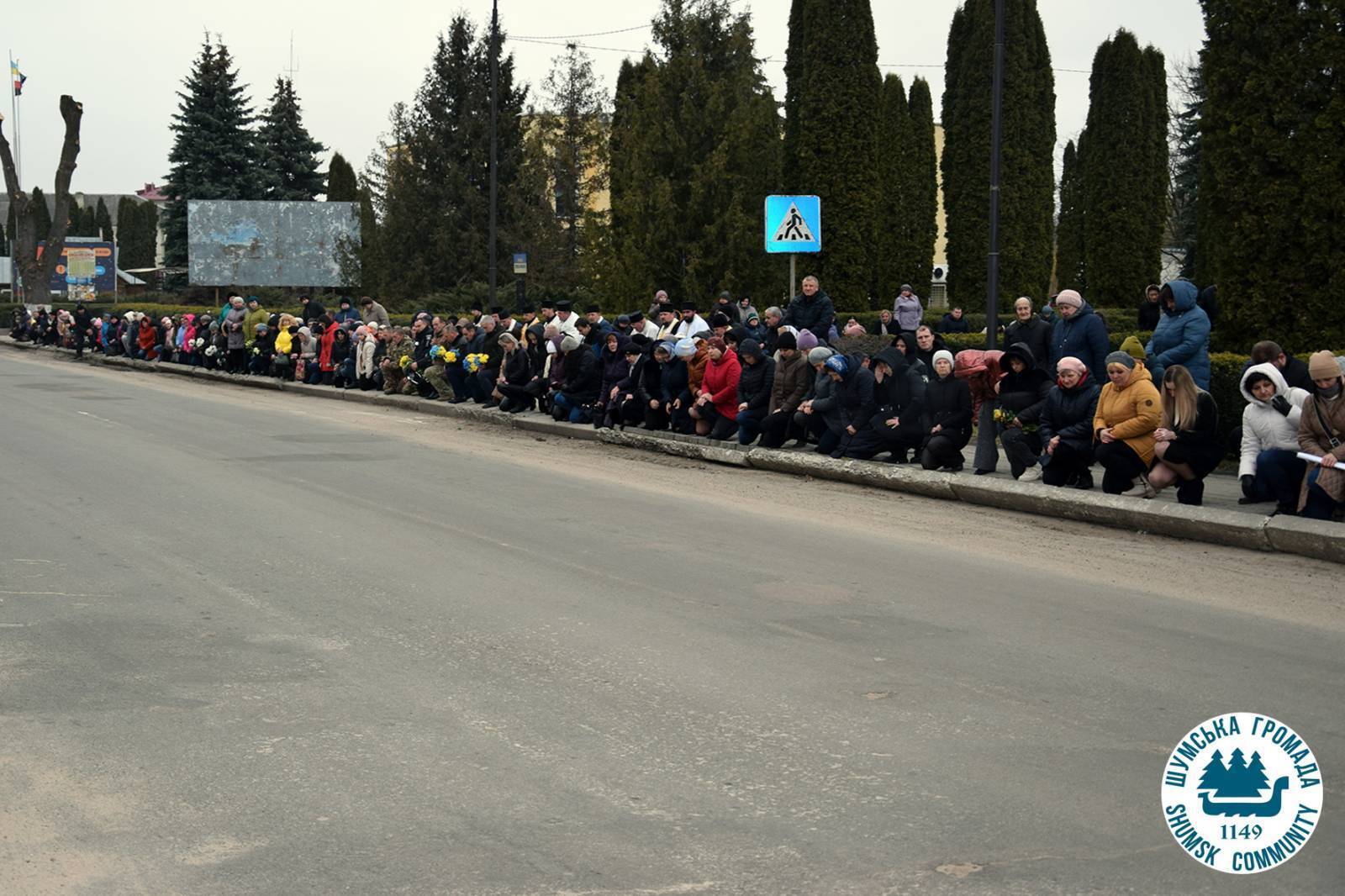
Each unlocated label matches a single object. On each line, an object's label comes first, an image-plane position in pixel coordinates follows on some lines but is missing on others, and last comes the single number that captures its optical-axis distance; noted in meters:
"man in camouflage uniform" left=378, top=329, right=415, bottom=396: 27.88
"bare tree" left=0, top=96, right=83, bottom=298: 60.44
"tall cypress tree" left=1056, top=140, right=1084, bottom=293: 51.00
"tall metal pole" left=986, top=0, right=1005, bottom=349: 16.97
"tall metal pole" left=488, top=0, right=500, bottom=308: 36.12
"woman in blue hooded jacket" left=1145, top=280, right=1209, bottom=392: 14.37
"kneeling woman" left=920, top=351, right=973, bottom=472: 15.12
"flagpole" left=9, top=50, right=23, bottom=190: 69.84
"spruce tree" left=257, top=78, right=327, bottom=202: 76.56
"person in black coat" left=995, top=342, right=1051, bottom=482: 14.18
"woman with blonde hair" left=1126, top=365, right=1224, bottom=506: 12.51
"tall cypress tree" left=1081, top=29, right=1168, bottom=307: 43.22
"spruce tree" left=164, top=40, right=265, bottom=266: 70.31
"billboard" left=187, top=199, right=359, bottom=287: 62.88
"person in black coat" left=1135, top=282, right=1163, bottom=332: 18.23
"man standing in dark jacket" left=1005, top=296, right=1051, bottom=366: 15.69
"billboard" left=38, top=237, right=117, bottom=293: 75.50
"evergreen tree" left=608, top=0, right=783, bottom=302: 33.62
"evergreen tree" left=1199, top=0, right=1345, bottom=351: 16.22
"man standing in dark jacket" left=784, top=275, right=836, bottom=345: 20.66
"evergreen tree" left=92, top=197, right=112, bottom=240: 125.44
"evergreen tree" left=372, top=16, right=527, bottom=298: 53.09
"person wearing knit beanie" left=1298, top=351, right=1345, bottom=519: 11.55
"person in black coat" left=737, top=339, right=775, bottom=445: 17.81
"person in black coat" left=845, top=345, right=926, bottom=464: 15.72
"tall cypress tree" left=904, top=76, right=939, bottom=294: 54.09
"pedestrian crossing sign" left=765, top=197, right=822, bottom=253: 22.41
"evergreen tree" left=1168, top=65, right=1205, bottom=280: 59.00
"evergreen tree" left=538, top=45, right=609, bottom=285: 52.91
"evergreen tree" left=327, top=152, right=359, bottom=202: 73.44
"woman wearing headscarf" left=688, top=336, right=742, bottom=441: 18.44
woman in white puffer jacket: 12.05
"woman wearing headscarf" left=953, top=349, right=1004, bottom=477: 14.95
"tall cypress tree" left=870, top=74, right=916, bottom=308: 49.05
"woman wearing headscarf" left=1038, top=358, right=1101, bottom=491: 13.53
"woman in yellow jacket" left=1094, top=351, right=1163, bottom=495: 12.90
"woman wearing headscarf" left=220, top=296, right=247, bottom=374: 35.12
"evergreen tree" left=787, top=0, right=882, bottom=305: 34.47
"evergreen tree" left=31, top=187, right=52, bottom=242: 115.37
